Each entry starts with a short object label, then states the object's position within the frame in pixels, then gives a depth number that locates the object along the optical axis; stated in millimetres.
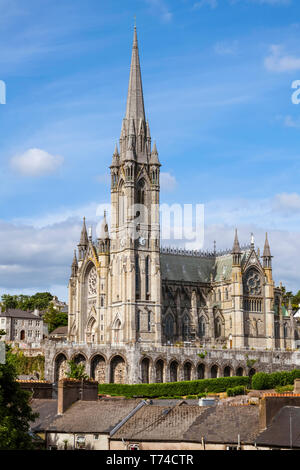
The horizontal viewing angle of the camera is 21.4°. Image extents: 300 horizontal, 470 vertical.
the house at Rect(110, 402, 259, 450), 38969
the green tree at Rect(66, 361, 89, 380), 90688
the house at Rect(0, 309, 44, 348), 155750
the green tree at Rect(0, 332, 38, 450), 37344
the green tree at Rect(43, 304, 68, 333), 166750
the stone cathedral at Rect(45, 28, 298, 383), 112188
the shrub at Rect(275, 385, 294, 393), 86375
